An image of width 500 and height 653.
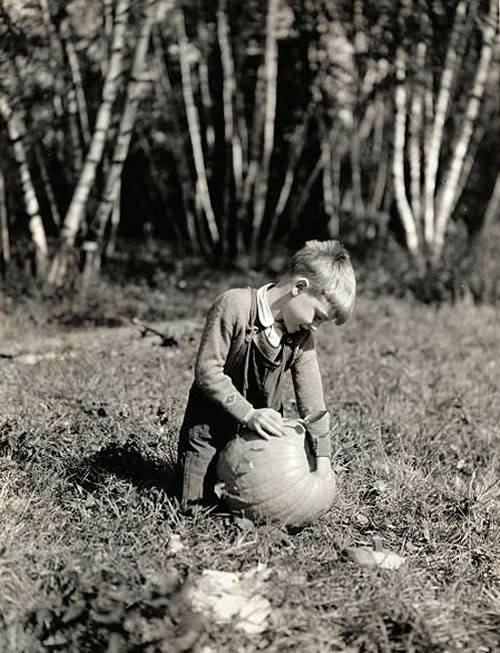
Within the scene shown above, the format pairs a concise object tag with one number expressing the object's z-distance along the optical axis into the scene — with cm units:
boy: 345
